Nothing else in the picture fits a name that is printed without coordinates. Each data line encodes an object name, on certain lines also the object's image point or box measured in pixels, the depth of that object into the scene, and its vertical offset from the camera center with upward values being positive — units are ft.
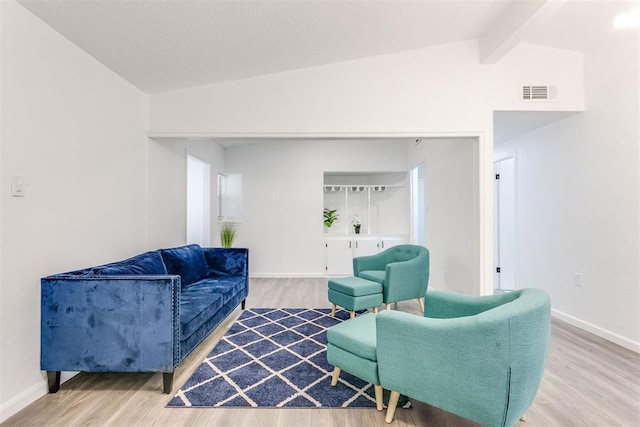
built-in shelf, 20.26 +0.95
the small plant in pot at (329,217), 20.29 +0.06
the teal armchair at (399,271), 11.25 -2.13
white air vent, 10.07 +4.06
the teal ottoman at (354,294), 10.63 -2.70
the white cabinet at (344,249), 19.12 -1.94
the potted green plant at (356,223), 20.02 -0.34
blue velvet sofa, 6.35 -2.15
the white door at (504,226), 14.71 -0.43
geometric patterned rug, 6.27 -3.68
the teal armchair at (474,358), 4.39 -2.16
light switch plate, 5.97 +0.65
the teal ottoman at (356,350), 5.75 -2.62
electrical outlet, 10.37 -2.12
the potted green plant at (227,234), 18.08 -0.91
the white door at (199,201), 16.99 +0.98
